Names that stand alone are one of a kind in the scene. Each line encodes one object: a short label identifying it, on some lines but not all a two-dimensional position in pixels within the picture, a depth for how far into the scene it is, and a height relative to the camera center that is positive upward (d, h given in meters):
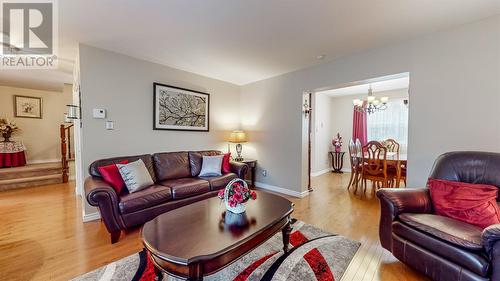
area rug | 1.62 -1.12
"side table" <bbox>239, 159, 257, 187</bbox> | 4.29 -0.67
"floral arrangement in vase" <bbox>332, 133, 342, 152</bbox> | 6.26 -0.23
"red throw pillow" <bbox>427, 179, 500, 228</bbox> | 1.55 -0.54
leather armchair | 1.30 -0.70
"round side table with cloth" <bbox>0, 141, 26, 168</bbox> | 4.54 -0.47
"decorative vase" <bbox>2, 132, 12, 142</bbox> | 4.74 -0.06
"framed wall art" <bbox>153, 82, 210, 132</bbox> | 3.43 +0.47
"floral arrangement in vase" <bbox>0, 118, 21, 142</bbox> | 4.72 +0.13
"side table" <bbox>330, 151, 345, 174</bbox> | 6.29 -0.79
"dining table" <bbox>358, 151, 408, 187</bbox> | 3.50 -0.48
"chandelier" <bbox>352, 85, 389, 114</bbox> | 4.48 +0.75
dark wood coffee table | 1.15 -0.68
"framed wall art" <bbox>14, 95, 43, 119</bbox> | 5.06 +0.69
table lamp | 4.34 -0.04
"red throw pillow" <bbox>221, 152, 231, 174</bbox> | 3.52 -0.52
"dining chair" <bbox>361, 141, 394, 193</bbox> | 3.58 -0.52
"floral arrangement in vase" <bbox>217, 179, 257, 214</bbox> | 1.74 -0.53
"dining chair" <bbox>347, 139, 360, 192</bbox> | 4.08 -0.51
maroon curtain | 5.88 +0.28
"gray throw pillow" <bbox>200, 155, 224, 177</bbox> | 3.32 -0.52
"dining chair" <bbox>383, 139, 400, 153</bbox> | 4.88 -0.20
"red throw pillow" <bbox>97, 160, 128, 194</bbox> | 2.42 -0.51
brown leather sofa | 2.13 -0.69
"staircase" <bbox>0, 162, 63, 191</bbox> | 4.11 -0.92
